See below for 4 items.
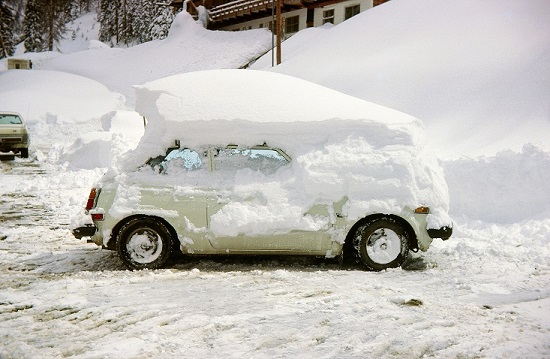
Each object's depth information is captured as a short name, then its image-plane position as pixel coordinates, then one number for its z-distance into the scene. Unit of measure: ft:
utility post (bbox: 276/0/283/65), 76.38
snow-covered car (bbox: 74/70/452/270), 17.35
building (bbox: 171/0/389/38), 98.32
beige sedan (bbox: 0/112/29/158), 54.73
